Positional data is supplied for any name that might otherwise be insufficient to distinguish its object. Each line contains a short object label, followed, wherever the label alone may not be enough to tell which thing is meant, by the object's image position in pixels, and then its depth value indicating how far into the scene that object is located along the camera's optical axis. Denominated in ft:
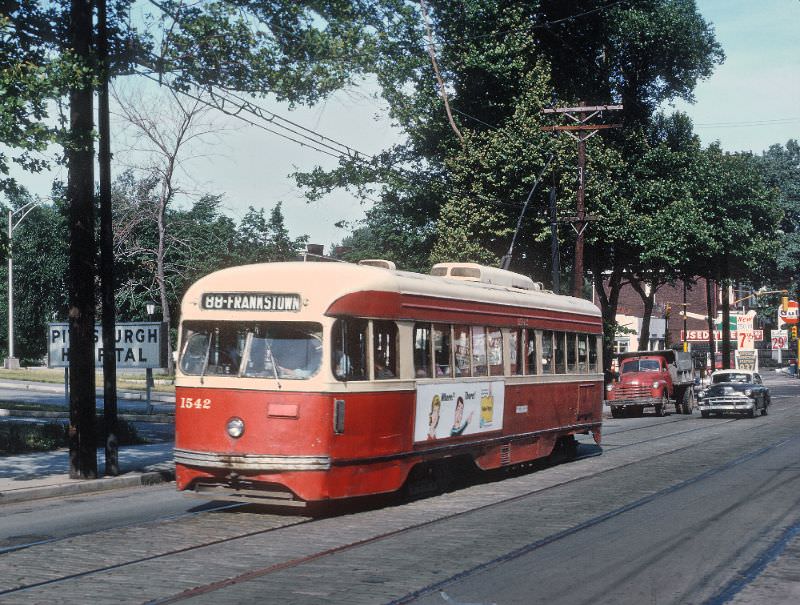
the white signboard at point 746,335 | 191.62
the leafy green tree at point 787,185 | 264.72
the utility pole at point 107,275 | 52.90
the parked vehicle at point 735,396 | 116.98
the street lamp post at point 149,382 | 78.61
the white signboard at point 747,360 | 189.98
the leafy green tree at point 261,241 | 152.97
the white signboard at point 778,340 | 255.70
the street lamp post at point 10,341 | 171.22
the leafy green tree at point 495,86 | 119.65
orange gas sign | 235.69
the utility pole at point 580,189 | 109.29
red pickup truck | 119.65
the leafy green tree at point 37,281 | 229.45
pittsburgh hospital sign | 69.21
